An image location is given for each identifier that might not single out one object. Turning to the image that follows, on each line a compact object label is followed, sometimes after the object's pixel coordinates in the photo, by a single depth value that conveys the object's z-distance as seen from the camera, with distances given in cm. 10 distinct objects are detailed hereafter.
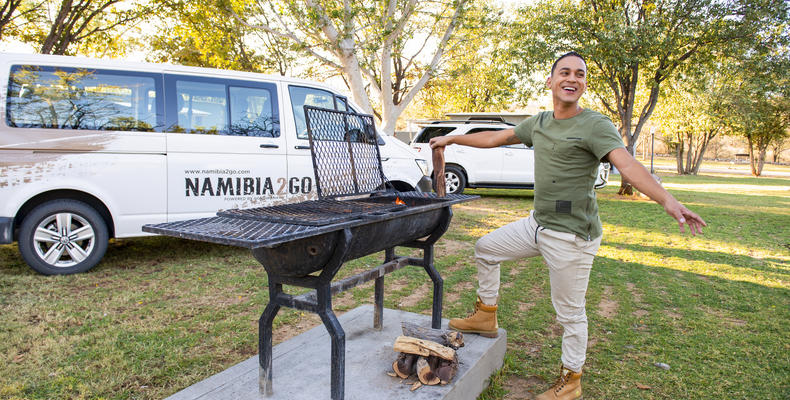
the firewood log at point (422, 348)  275
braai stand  245
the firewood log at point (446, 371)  275
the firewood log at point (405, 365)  281
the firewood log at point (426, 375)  273
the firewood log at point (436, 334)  299
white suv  1330
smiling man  282
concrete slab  265
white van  505
